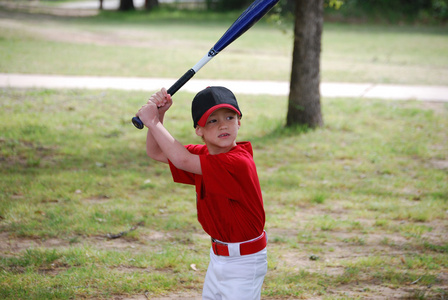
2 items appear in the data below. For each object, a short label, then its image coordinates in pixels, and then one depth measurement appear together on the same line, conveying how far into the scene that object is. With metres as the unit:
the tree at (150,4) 61.12
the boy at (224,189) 4.64
